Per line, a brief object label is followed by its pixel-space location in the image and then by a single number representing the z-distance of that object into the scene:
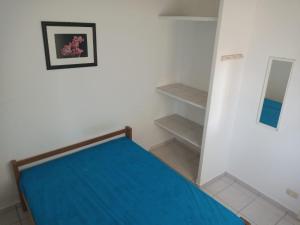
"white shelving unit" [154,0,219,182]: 2.96
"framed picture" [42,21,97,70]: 2.17
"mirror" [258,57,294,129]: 2.29
